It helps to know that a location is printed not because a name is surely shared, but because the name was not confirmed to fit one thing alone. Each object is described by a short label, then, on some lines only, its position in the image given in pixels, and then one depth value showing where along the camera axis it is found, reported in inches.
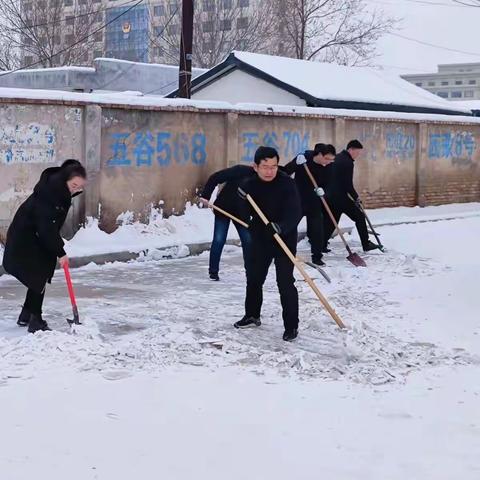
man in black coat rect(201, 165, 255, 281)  355.6
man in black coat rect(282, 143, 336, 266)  409.4
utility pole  657.0
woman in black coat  252.7
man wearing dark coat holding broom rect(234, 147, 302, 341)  260.2
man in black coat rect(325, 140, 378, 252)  439.5
